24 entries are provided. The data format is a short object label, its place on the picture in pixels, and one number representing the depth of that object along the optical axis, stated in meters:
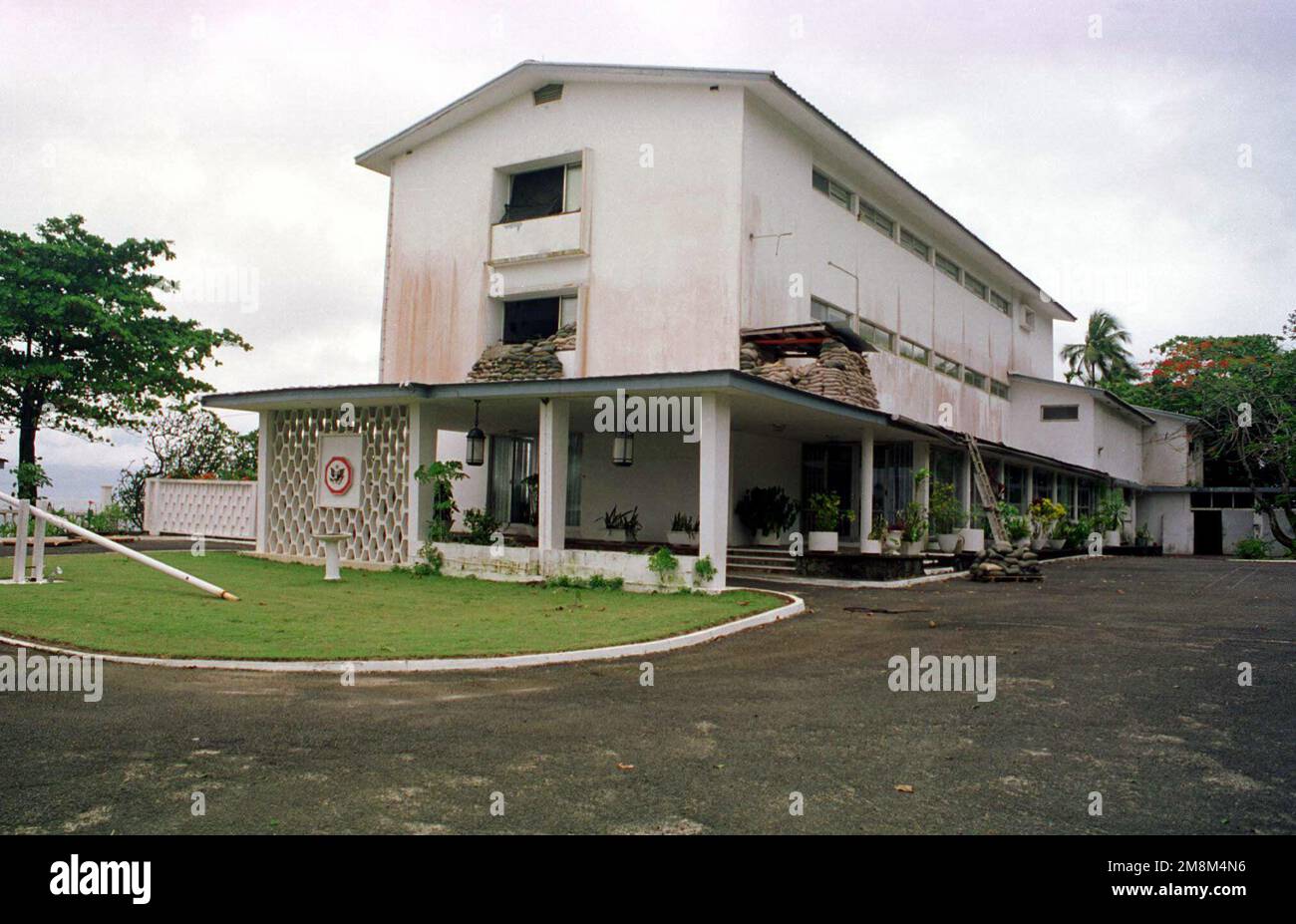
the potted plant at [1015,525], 22.94
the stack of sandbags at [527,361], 19.11
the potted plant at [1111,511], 31.22
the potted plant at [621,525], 20.11
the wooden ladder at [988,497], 22.12
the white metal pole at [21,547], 11.97
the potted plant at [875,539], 18.59
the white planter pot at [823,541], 18.05
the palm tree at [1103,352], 51.53
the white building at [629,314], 16.47
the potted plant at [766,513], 19.69
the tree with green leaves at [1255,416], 31.09
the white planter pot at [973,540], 21.36
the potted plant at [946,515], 20.16
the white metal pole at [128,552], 11.66
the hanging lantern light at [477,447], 16.03
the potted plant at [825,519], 18.08
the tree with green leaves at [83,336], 24.22
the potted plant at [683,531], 18.72
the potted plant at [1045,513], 25.06
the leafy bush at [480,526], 16.03
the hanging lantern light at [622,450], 15.84
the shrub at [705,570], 13.37
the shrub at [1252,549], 31.75
